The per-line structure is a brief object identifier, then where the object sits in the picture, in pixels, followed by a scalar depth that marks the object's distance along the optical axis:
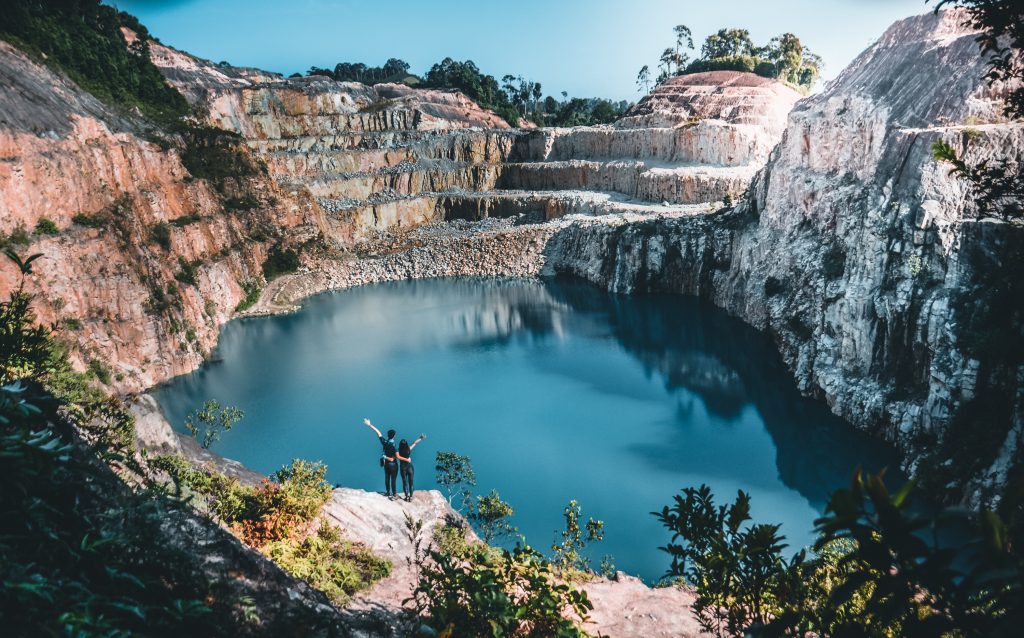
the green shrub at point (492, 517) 14.52
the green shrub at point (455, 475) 17.70
